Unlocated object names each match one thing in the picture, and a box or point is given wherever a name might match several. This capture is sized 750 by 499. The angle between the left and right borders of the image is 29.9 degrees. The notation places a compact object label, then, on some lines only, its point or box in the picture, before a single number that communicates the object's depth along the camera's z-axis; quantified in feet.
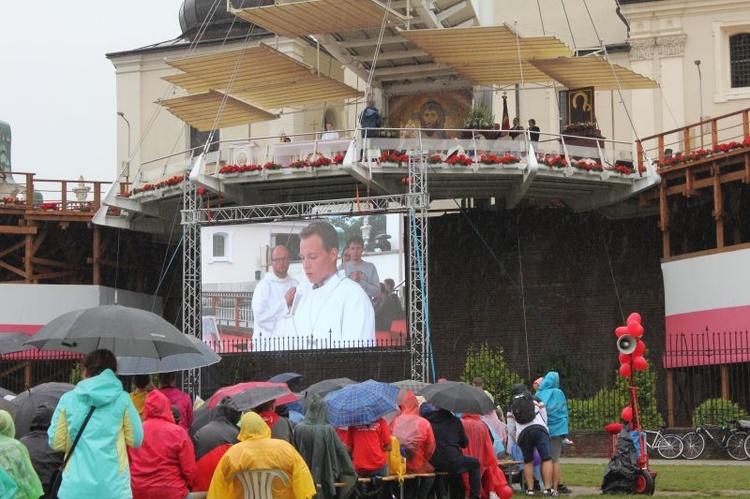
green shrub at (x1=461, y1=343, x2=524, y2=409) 120.47
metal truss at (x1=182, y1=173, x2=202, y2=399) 126.62
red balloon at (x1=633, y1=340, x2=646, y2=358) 67.41
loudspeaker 65.92
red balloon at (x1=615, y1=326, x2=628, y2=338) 67.46
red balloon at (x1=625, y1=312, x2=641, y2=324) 66.68
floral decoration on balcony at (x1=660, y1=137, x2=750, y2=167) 117.39
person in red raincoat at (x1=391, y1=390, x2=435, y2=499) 56.85
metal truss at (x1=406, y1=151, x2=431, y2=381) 117.91
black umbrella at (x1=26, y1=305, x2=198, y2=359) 46.73
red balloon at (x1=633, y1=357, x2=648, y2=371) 66.90
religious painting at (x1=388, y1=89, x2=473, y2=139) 150.82
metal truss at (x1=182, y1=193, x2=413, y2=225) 121.60
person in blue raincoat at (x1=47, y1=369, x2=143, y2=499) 37.58
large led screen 122.31
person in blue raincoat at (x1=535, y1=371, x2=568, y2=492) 69.21
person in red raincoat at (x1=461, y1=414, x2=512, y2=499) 58.85
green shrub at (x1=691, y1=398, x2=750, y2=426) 106.11
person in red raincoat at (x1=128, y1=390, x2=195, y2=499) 41.83
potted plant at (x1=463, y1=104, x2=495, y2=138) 136.34
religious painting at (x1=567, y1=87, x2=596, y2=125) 136.36
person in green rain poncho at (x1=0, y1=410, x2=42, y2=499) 35.47
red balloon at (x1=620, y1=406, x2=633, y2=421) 64.39
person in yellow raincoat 39.29
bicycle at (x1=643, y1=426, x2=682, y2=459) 100.99
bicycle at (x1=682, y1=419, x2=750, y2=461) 99.40
